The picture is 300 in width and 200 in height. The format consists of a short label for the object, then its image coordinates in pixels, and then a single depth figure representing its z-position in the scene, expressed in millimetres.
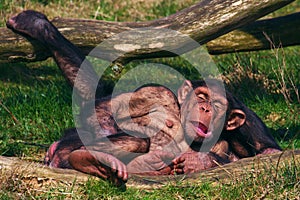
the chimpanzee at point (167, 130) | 10250
